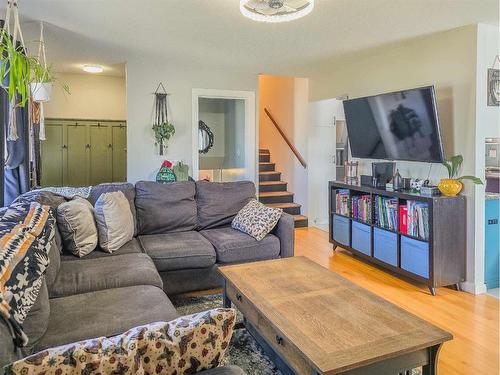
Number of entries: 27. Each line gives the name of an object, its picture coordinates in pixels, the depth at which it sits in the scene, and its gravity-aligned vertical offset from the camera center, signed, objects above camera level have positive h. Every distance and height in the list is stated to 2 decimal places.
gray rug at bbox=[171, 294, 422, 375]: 2.12 -1.13
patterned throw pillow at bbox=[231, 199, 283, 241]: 3.40 -0.49
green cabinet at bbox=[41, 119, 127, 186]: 5.75 +0.26
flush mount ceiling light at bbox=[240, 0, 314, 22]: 2.52 +1.09
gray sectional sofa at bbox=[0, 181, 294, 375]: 1.68 -0.66
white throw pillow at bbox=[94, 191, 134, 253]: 2.92 -0.43
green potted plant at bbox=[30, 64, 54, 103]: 3.02 +0.67
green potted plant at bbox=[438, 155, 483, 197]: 3.32 -0.12
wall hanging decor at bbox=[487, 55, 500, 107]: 3.28 +0.72
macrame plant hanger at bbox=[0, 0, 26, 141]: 2.49 +0.38
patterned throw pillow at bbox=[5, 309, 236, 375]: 0.86 -0.45
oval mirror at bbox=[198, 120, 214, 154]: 5.65 +0.46
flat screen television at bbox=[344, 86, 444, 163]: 3.42 +0.42
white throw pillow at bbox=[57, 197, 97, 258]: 2.77 -0.45
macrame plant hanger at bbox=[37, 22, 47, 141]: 3.80 +0.50
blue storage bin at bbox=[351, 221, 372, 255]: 4.07 -0.79
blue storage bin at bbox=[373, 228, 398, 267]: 3.71 -0.81
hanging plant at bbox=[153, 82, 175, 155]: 4.95 +0.63
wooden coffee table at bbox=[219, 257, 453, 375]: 1.51 -0.72
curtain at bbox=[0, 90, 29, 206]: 3.16 +0.05
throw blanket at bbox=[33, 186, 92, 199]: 3.22 -0.20
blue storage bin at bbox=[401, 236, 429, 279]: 3.33 -0.82
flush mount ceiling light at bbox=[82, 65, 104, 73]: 5.24 +1.44
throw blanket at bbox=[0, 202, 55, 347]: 1.27 -0.39
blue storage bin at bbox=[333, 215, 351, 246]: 4.43 -0.75
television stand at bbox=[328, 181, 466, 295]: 3.28 -0.65
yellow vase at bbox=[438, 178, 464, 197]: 3.32 -0.18
